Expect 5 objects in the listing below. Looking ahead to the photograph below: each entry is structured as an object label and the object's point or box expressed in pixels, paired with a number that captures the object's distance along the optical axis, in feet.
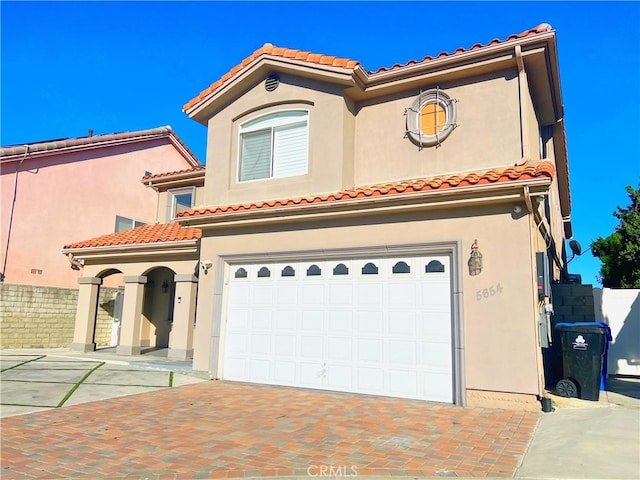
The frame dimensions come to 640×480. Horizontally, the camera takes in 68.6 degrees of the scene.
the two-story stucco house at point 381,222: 24.95
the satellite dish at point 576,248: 53.93
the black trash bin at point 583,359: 24.76
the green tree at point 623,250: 64.28
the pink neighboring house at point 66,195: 59.47
